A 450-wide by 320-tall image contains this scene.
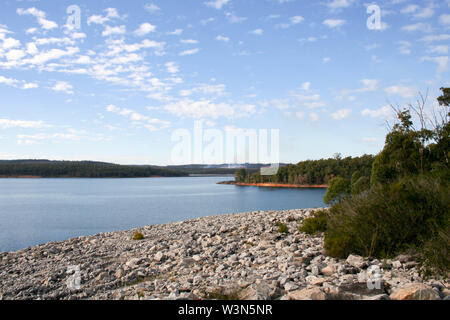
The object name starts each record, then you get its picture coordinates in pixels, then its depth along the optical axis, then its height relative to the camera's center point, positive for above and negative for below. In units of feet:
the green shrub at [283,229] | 46.19 -7.55
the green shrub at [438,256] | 24.07 -5.85
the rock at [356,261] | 27.58 -7.12
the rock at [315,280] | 23.24 -7.20
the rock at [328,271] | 25.80 -7.19
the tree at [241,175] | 410.52 -7.32
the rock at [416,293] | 18.16 -6.22
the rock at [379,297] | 18.72 -6.57
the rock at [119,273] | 34.67 -10.16
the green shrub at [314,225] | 44.16 -6.81
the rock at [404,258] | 27.91 -6.78
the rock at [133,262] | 37.94 -10.04
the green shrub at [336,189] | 92.27 -4.95
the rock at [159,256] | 39.06 -9.56
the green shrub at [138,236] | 56.65 -10.64
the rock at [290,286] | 22.29 -7.23
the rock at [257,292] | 20.24 -7.06
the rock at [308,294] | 18.93 -6.60
